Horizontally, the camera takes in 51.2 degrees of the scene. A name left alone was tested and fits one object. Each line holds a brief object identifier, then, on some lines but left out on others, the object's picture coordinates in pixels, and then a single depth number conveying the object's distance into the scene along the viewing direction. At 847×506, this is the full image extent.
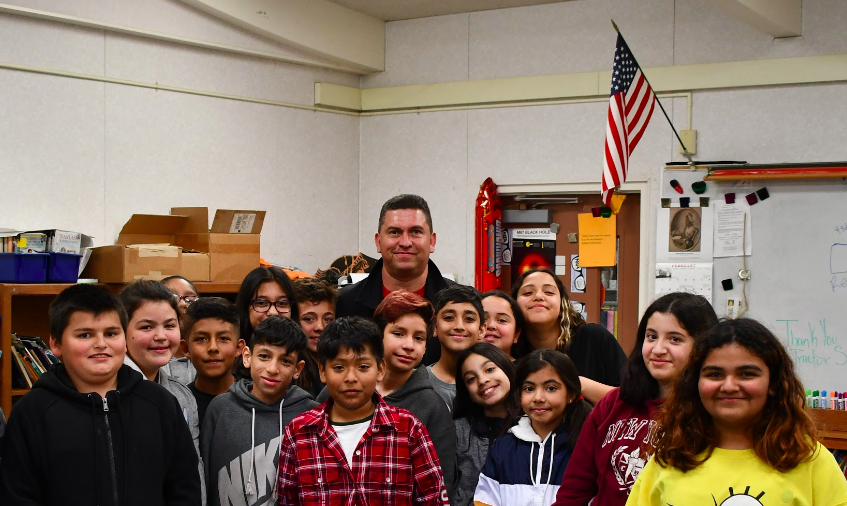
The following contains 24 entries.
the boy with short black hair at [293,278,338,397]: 3.37
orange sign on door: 6.35
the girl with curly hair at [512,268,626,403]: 3.00
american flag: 4.86
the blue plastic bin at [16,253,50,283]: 4.48
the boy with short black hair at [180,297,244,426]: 2.87
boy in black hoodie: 2.15
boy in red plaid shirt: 2.35
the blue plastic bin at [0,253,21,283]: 4.44
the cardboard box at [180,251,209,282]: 5.18
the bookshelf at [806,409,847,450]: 4.50
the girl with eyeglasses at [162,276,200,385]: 3.13
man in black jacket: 3.24
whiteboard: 5.48
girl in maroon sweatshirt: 2.12
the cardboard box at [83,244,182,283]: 4.78
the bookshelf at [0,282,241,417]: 4.39
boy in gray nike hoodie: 2.60
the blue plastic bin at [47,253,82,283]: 4.59
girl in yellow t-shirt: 1.75
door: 6.31
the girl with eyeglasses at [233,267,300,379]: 3.17
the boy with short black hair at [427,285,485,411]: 2.88
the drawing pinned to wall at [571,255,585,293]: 6.52
